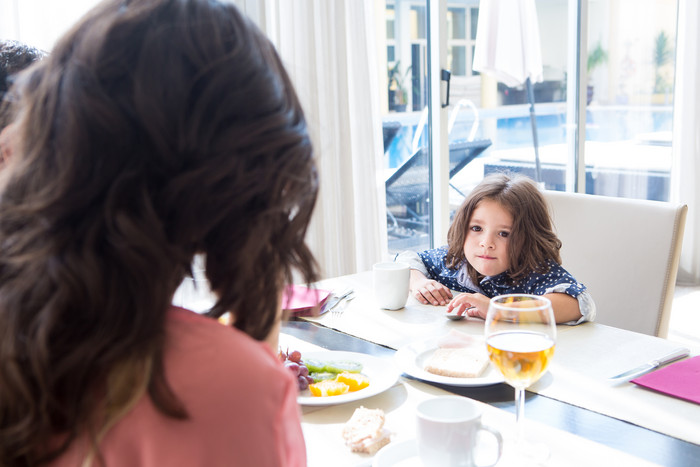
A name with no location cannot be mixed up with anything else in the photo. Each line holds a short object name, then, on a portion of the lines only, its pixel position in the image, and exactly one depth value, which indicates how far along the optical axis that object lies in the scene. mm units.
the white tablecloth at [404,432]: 863
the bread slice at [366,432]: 894
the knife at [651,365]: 1111
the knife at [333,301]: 1577
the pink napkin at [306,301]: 1542
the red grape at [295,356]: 1148
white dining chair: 1678
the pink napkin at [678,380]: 1042
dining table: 885
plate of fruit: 1050
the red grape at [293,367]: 1088
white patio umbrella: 3732
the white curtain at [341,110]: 2783
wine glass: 874
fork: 1545
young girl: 1684
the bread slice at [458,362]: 1125
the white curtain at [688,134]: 4352
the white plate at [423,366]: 1097
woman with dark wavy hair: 512
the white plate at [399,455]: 850
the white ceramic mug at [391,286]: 1541
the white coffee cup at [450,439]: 762
